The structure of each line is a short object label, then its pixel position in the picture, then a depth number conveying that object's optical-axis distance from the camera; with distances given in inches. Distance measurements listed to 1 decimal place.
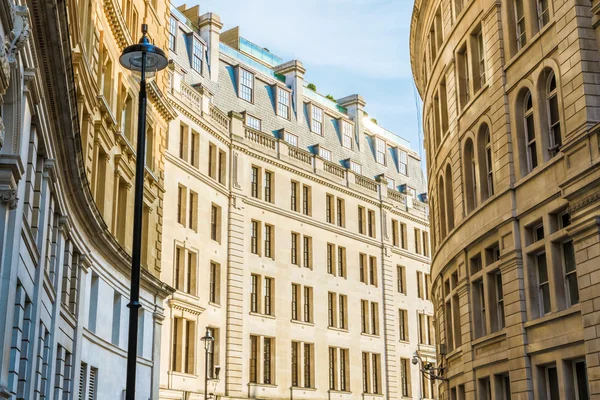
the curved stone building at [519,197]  789.9
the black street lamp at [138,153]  542.7
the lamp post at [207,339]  1440.7
